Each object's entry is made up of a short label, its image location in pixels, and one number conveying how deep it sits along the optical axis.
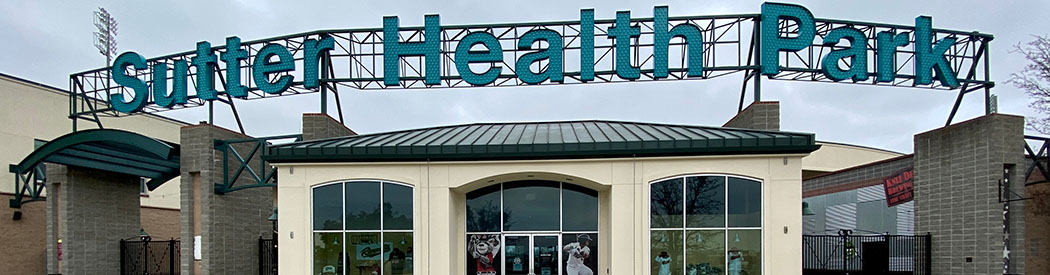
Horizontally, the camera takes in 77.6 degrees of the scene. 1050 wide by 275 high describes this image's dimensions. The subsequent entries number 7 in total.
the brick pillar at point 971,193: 14.57
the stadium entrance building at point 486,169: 13.78
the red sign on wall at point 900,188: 21.08
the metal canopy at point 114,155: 16.19
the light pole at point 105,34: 31.08
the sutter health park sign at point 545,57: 17.91
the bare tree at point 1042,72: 19.68
